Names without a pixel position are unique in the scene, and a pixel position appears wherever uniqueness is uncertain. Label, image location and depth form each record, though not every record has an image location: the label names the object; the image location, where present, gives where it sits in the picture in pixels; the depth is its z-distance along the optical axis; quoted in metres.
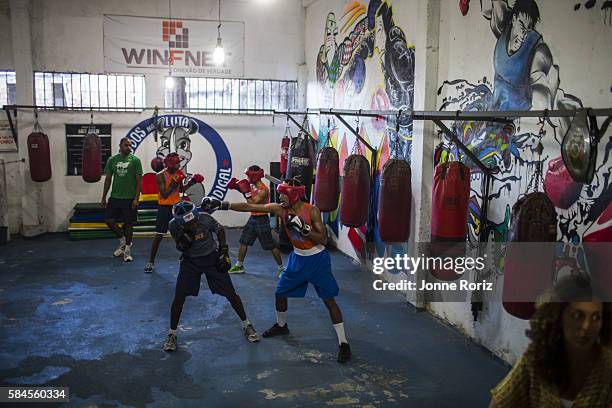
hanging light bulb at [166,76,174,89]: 10.84
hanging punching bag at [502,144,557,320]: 3.81
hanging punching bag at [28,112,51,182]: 9.60
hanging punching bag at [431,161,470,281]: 5.01
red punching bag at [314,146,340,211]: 7.09
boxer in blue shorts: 5.20
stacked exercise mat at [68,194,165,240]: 10.10
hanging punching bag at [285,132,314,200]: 8.06
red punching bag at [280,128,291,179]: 9.96
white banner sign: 10.52
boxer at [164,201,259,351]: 5.22
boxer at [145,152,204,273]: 7.91
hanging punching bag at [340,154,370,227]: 6.41
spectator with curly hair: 2.15
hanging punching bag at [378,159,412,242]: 5.58
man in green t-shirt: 8.55
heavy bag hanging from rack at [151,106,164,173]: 10.48
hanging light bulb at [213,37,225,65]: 9.59
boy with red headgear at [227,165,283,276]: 7.44
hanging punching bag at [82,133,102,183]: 9.66
